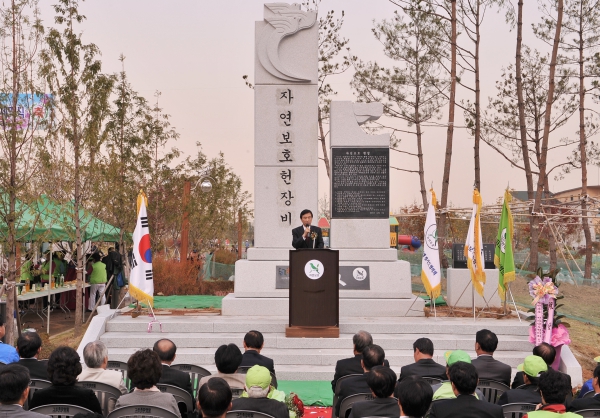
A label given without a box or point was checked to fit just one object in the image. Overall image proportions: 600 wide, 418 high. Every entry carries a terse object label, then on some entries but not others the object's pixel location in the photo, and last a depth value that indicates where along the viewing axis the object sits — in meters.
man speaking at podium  9.99
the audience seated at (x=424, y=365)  5.31
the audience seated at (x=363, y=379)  4.91
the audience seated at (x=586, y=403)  4.40
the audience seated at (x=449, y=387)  4.55
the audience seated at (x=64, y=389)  4.40
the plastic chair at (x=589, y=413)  4.32
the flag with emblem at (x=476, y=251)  10.69
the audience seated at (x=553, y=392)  4.06
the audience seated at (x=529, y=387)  4.65
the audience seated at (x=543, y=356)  5.57
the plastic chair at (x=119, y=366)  5.87
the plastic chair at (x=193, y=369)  5.67
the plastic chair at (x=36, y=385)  4.93
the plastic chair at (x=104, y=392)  4.81
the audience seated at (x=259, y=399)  4.27
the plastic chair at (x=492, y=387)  5.41
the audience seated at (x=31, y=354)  5.28
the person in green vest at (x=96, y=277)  16.05
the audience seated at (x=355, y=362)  5.58
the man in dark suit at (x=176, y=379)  5.05
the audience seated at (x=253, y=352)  5.73
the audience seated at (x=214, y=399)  3.84
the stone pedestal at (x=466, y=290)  12.56
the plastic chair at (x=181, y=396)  4.86
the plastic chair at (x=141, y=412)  4.04
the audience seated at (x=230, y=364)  4.95
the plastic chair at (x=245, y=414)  4.06
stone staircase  9.16
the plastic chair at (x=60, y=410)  4.21
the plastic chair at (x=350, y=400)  4.71
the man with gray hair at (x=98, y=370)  5.04
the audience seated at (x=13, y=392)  3.84
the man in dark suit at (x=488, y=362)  5.64
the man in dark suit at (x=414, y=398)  3.84
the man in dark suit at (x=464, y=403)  4.05
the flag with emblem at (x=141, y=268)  10.07
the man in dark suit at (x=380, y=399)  4.21
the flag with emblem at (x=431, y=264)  10.71
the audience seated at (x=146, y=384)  4.27
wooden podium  9.43
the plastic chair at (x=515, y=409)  4.55
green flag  10.43
